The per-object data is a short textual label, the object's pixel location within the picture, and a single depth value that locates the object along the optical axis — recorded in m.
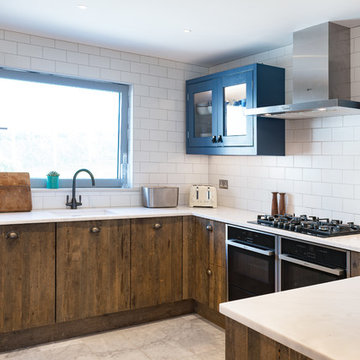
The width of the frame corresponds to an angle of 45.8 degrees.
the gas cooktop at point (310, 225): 2.78
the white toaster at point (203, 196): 4.27
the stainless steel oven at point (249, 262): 3.06
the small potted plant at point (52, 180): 3.86
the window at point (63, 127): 3.77
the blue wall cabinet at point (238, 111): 3.67
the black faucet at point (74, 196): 3.88
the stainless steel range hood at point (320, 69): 3.18
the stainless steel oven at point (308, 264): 2.53
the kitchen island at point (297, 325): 1.07
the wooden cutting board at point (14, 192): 3.56
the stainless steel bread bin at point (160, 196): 4.10
